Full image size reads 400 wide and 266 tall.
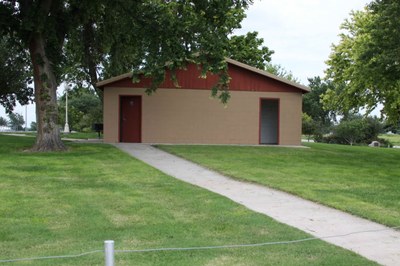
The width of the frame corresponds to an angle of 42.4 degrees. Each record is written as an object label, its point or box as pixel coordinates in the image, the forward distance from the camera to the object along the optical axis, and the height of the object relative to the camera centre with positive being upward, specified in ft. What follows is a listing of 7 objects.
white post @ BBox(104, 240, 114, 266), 12.19 -3.10
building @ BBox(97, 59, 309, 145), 78.79 +2.24
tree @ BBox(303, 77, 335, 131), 223.30 +7.21
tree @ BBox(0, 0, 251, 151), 62.03 +11.16
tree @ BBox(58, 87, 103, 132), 174.60 +1.39
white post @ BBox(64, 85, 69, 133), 154.63 -1.89
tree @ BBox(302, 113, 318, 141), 173.47 -1.49
